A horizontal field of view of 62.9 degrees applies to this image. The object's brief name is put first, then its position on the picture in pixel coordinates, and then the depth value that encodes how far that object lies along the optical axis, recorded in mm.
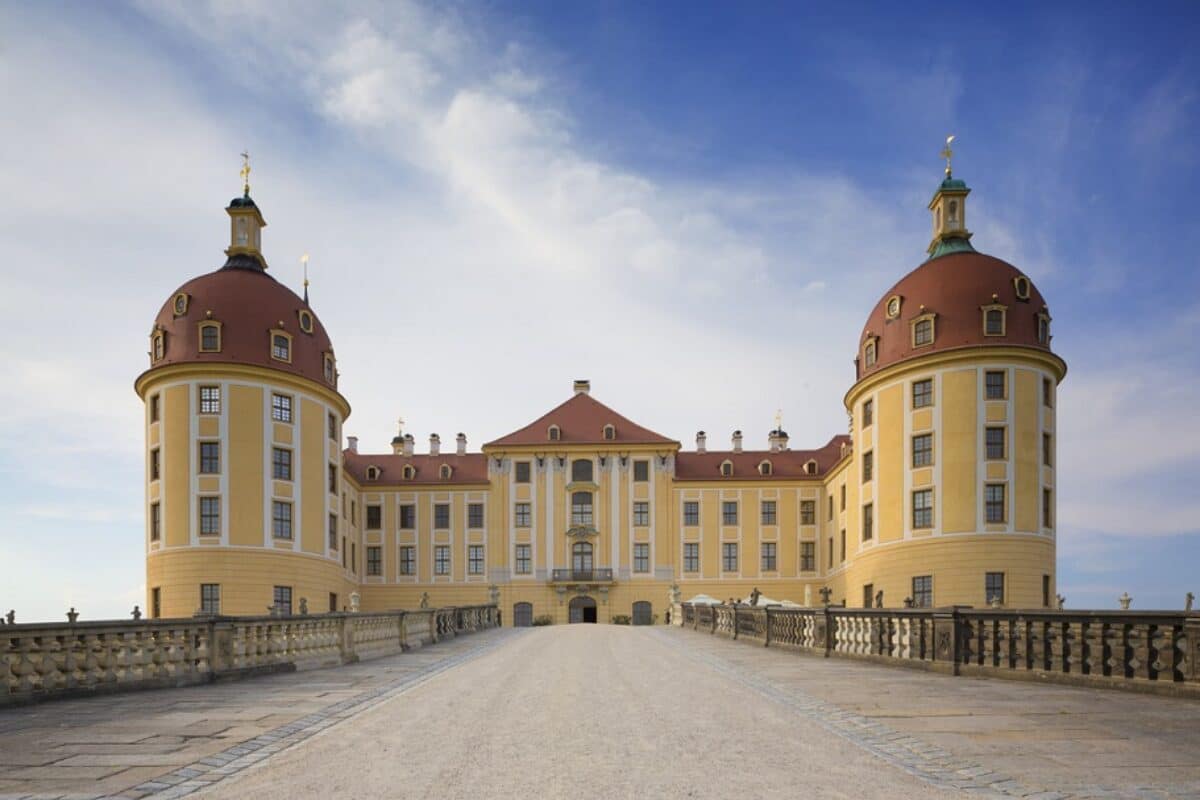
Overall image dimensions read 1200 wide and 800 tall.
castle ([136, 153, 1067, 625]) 42469
